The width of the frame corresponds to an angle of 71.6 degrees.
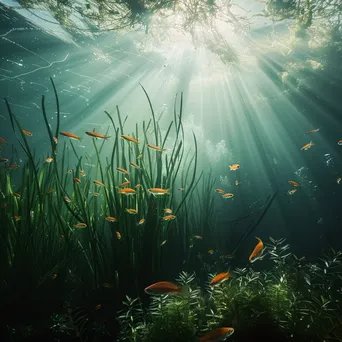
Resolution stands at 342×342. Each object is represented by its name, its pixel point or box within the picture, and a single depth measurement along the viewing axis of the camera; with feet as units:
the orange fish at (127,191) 8.29
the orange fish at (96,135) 8.67
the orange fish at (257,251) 8.33
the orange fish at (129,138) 8.74
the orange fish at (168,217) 9.29
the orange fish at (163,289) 5.70
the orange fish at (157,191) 8.31
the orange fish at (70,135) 8.64
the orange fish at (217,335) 5.05
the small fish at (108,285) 7.88
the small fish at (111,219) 8.54
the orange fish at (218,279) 6.63
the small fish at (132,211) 8.41
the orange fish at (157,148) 8.88
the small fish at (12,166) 11.82
